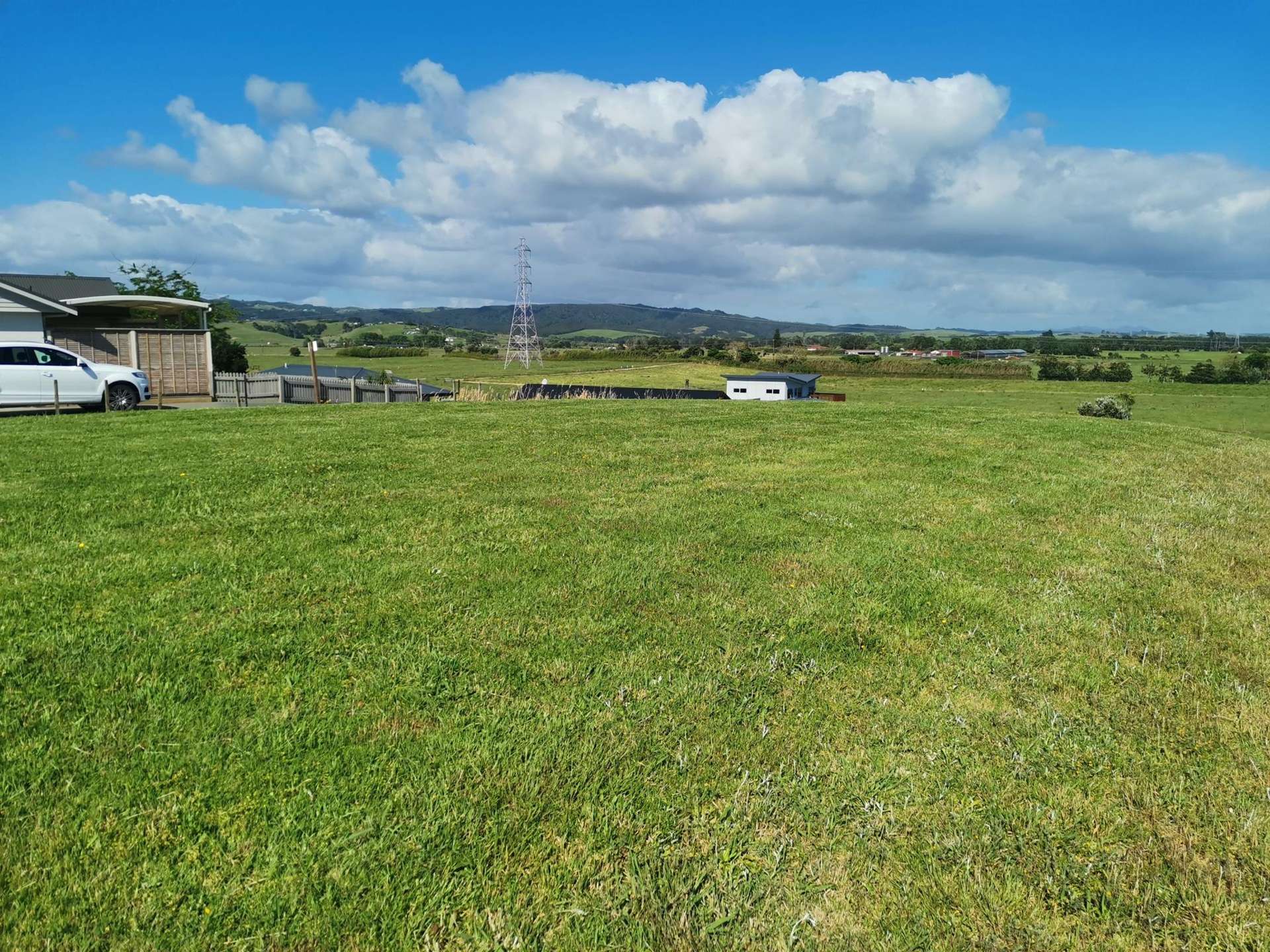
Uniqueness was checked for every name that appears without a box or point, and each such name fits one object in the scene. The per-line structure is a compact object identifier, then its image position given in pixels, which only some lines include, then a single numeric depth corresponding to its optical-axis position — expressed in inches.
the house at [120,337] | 959.0
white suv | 665.0
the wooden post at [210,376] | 964.6
